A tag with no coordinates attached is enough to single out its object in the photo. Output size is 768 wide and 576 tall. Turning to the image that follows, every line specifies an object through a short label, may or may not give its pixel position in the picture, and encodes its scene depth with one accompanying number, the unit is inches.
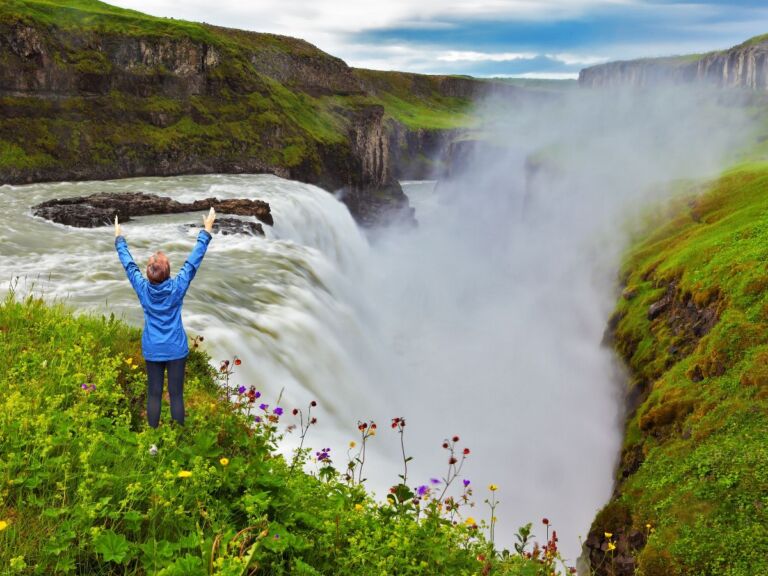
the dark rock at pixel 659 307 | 1039.6
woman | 273.9
